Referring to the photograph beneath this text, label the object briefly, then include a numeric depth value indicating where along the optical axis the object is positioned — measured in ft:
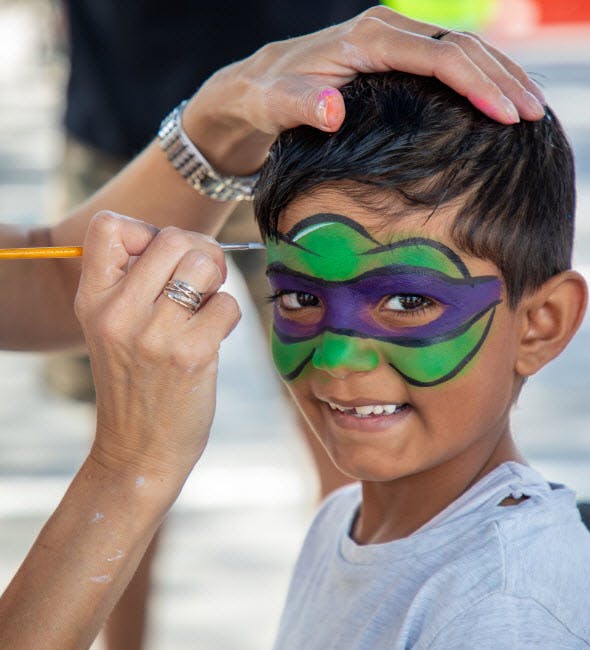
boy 3.77
